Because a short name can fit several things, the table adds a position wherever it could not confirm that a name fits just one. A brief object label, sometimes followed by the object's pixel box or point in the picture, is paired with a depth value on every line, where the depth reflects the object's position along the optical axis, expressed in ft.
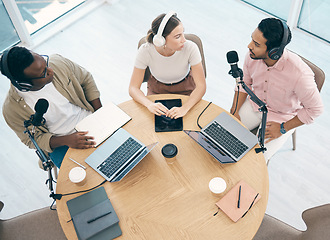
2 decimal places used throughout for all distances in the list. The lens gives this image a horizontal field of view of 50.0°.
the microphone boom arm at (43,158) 5.74
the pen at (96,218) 5.99
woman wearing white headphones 7.11
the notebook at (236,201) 5.95
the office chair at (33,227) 7.06
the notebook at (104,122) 7.06
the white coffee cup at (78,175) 6.33
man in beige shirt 6.47
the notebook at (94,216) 5.88
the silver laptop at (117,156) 6.54
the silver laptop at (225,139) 6.61
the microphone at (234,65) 5.51
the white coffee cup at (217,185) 6.06
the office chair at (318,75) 7.22
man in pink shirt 6.57
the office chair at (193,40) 8.07
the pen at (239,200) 5.99
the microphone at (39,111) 5.54
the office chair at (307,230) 6.19
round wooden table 5.89
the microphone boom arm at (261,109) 5.57
